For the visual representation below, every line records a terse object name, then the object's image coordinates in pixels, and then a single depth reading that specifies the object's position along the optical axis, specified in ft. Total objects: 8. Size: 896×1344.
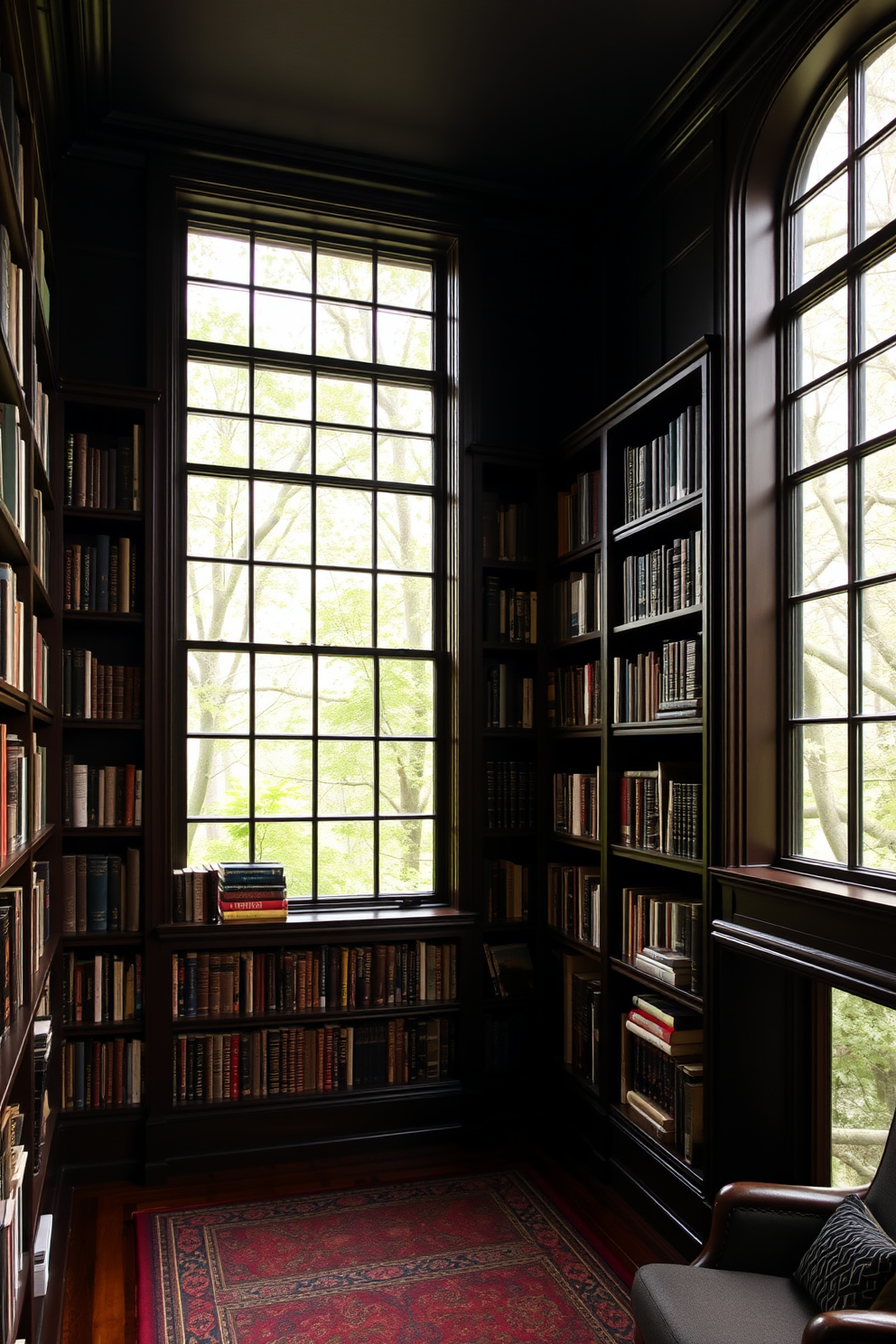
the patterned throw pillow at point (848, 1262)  6.64
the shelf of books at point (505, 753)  14.11
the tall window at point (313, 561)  13.64
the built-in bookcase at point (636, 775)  10.75
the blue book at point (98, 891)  12.46
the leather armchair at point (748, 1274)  6.88
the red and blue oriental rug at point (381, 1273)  9.39
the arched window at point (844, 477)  9.14
